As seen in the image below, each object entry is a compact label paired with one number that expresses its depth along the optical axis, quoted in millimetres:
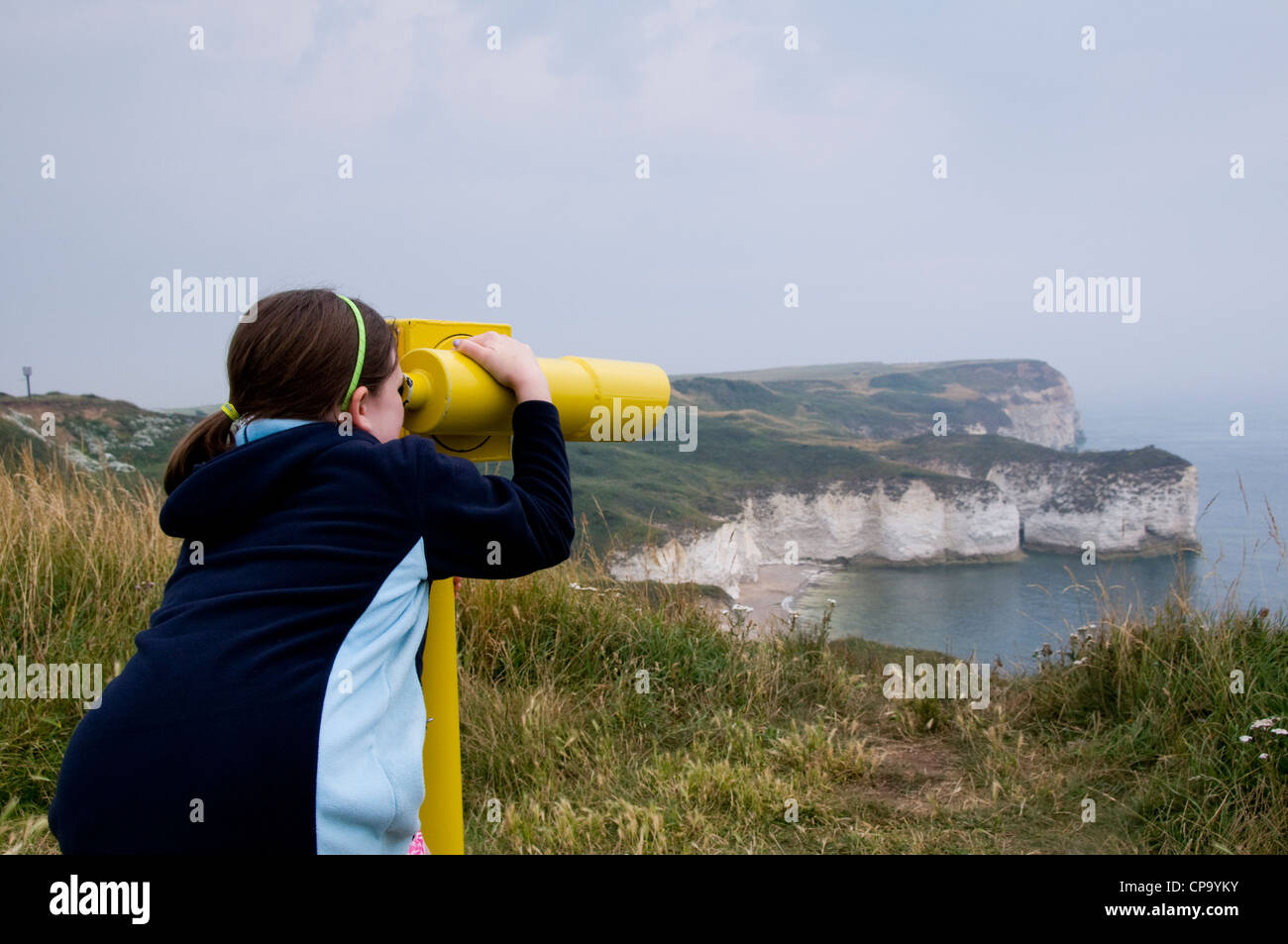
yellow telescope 1707
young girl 1254
